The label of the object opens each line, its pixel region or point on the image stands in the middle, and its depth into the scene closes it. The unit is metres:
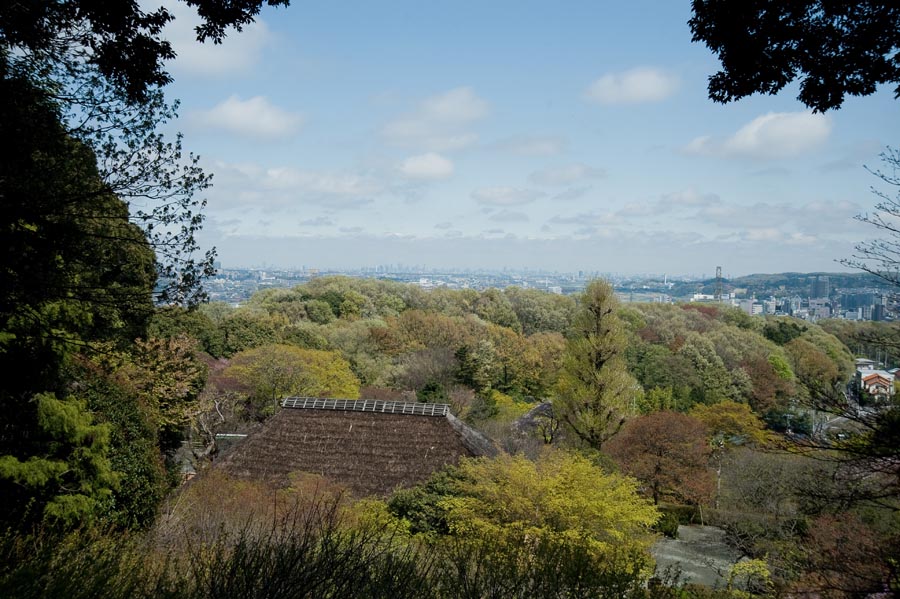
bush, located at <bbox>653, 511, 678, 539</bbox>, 16.88
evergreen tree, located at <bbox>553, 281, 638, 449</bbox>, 17.97
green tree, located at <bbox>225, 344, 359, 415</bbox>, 20.33
